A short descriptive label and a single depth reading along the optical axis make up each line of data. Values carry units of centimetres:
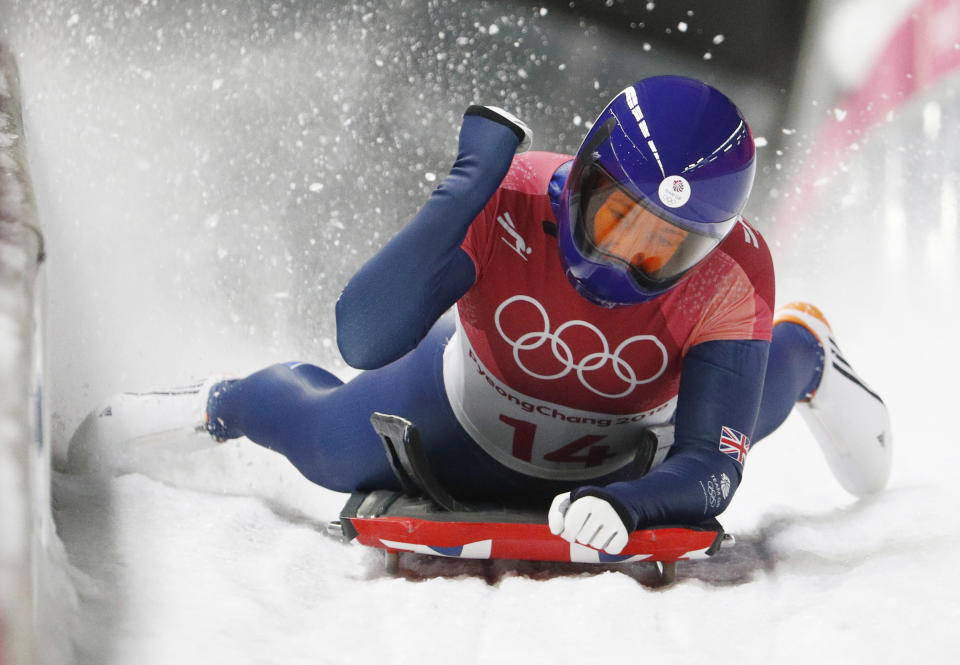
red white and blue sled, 1248
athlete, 1241
